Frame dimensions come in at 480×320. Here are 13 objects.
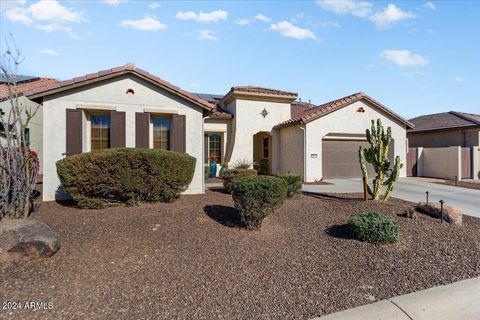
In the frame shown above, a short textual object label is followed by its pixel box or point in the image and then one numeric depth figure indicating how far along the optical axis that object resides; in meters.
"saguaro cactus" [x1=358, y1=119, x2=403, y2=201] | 8.24
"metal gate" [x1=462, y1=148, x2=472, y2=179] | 15.95
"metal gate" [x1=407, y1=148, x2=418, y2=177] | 16.94
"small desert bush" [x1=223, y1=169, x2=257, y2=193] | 9.57
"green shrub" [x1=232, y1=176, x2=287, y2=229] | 5.48
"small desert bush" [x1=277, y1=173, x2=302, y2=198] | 8.58
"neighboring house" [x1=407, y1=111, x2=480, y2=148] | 17.48
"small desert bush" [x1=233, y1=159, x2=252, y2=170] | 15.50
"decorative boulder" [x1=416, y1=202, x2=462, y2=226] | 6.68
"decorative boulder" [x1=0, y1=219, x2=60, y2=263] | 4.12
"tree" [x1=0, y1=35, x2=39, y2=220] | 5.38
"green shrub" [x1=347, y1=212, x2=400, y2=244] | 5.27
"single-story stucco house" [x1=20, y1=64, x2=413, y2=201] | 8.48
